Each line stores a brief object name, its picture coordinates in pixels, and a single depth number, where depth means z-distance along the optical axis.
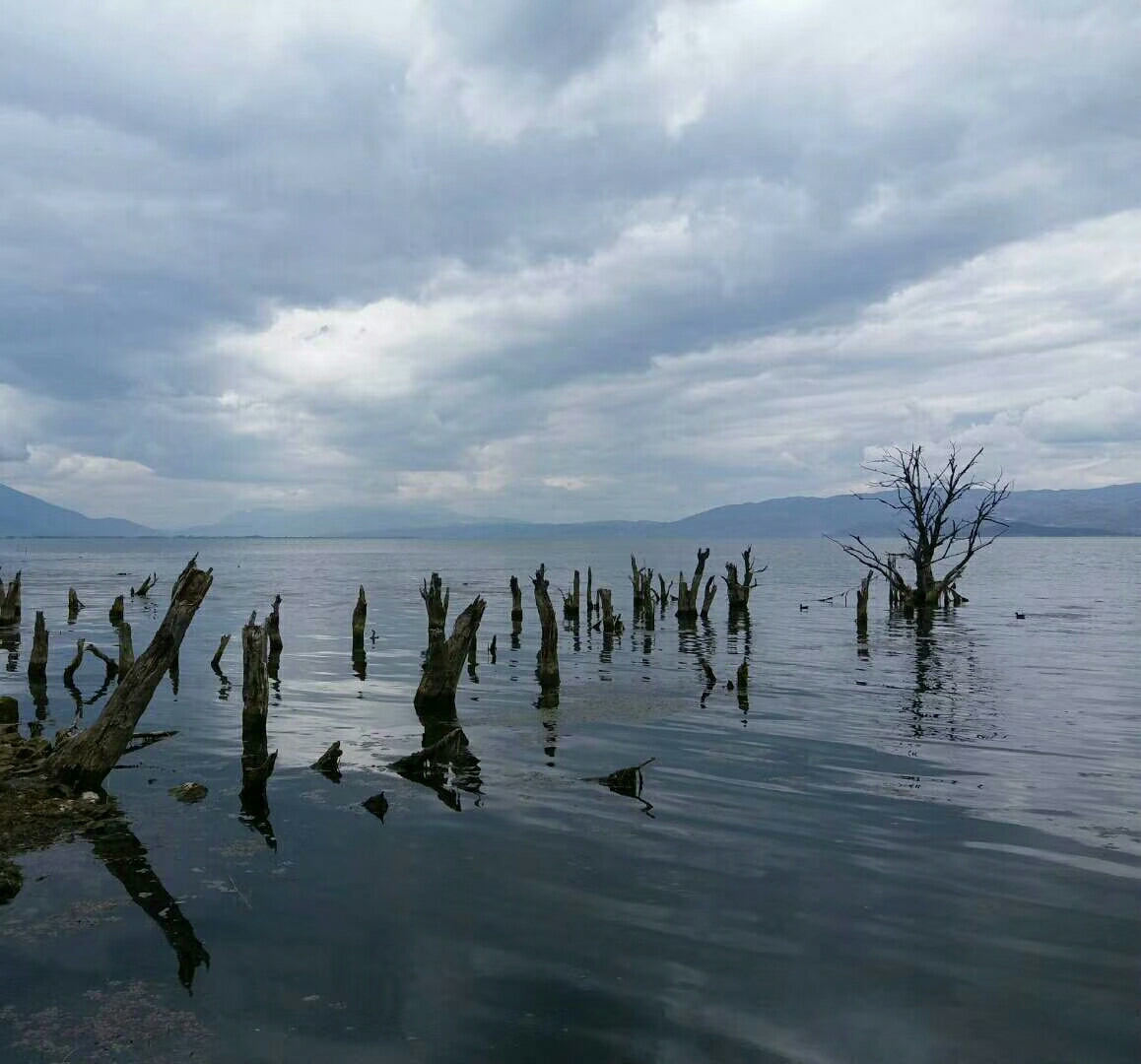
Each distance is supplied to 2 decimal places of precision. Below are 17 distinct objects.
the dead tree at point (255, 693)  16.38
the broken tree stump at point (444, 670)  20.58
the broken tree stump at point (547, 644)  24.66
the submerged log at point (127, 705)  13.05
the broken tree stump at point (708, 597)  47.16
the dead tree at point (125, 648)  21.89
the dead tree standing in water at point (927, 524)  48.09
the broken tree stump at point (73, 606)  45.78
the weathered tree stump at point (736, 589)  48.53
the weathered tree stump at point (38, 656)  24.59
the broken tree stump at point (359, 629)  33.28
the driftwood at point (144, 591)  60.95
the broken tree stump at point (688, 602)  45.72
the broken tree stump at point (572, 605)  45.16
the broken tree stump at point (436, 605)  24.33
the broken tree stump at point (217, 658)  26.35
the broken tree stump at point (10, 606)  40.03
